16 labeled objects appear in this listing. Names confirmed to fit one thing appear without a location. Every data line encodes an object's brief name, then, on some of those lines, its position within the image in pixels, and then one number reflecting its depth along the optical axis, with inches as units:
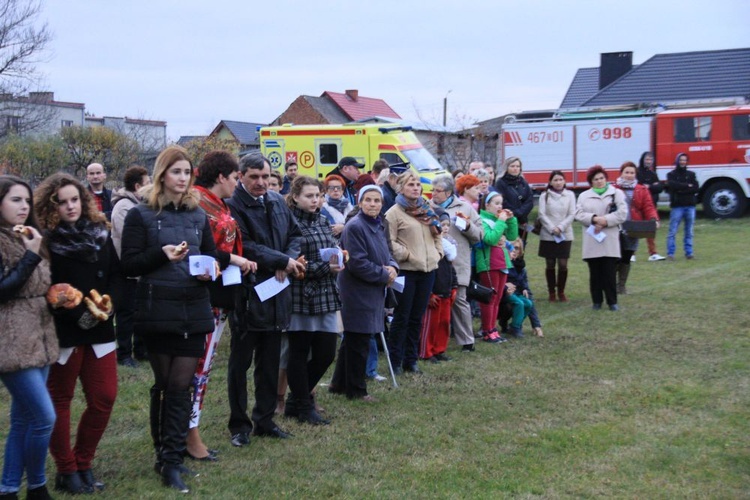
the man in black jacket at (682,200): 641.0
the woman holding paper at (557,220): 459.2
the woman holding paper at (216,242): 205.9
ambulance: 777.6
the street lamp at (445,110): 1791.3
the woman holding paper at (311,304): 239.3
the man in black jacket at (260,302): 217.3
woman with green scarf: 432.1
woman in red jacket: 482.6
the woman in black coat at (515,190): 448.1
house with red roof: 1851.6
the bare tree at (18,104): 909.2
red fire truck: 888.9
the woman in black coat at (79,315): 179.2
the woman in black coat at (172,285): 185.9
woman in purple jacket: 268.7
